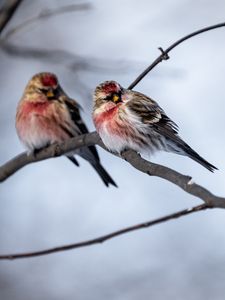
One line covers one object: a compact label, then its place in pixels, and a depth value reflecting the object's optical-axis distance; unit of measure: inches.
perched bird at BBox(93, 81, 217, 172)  276.0
